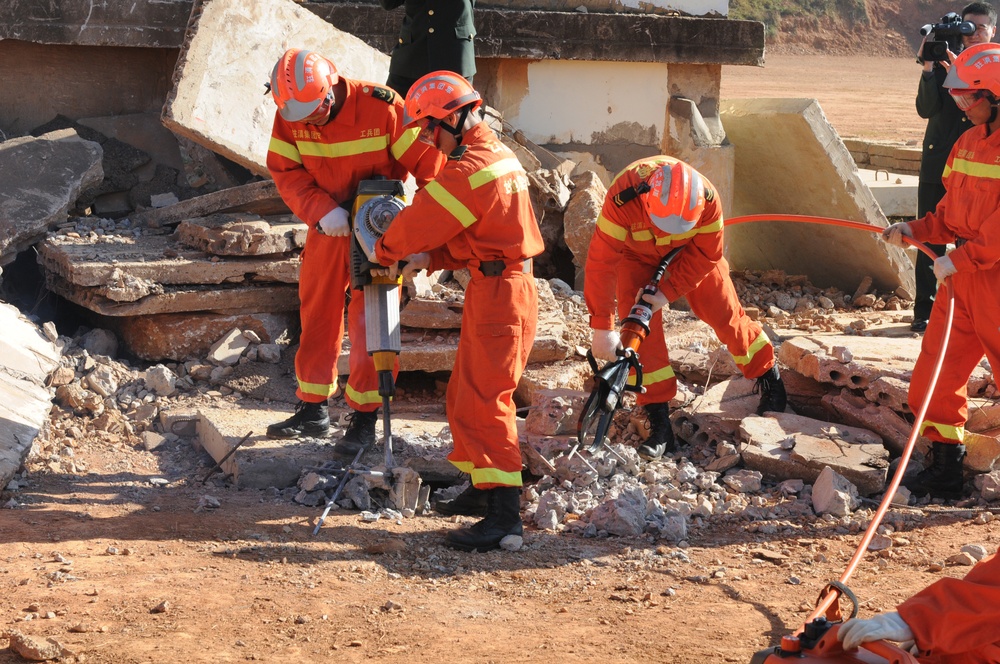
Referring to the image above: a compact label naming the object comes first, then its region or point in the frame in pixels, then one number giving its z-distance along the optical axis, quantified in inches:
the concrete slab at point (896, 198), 395.9
